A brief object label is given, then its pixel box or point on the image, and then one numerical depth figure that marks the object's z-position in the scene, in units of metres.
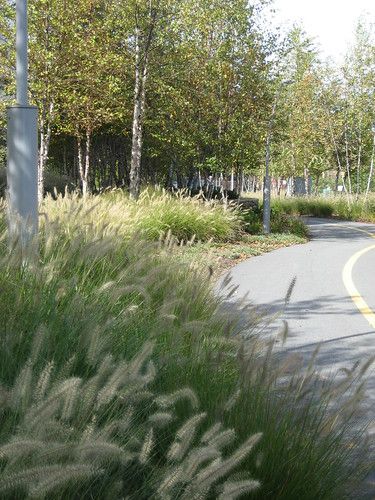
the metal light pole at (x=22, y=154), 7.97
